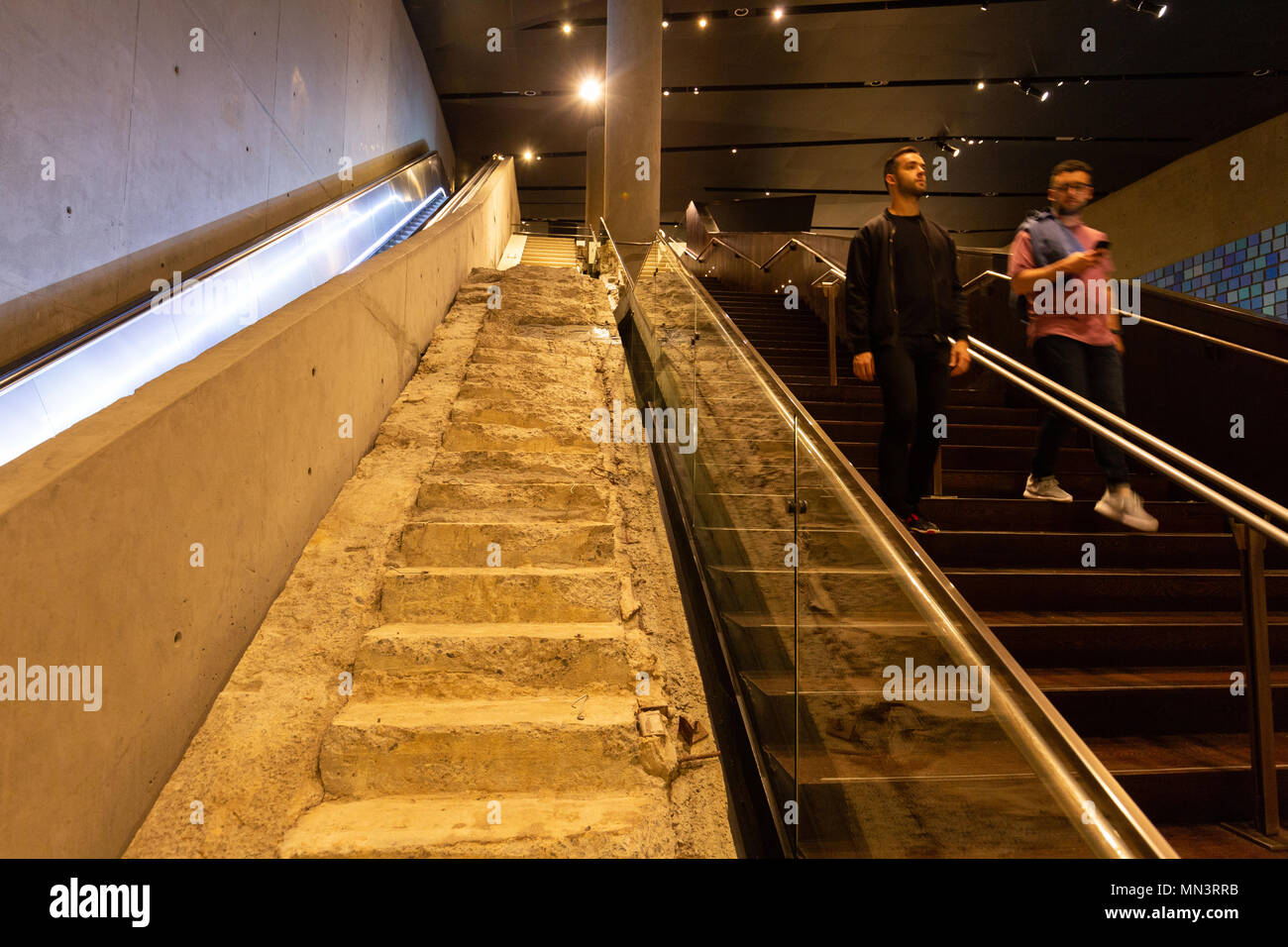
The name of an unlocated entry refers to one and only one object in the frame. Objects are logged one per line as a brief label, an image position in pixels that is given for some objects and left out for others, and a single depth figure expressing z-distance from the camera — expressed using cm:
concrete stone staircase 172
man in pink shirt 284
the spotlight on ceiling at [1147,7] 900
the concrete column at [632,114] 1013
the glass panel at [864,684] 107
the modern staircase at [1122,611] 188
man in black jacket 271
